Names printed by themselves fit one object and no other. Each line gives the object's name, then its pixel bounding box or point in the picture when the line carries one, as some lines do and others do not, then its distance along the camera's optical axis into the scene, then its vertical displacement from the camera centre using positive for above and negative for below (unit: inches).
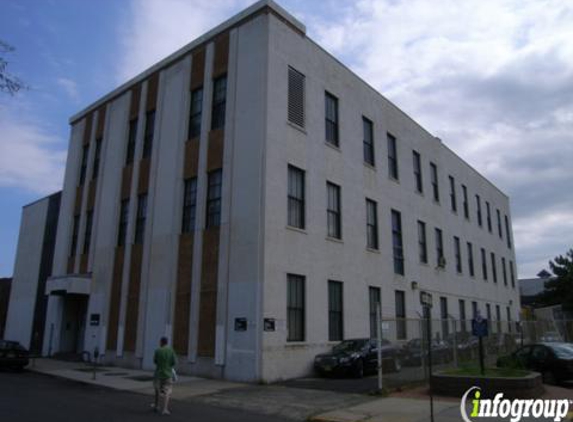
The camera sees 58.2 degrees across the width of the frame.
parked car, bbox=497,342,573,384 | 660.7 -24.8
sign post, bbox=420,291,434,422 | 492.1 +37.0
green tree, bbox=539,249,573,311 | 2197.3 +238.4
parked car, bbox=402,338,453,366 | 650.2 -17.3
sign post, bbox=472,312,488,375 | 572.4 +13.2
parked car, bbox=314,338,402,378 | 731.4 -29.0
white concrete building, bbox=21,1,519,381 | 756.6 +219.1
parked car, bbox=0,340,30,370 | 836.6 -34.3
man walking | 467.2 -34.7
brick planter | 518.9 -45.6
